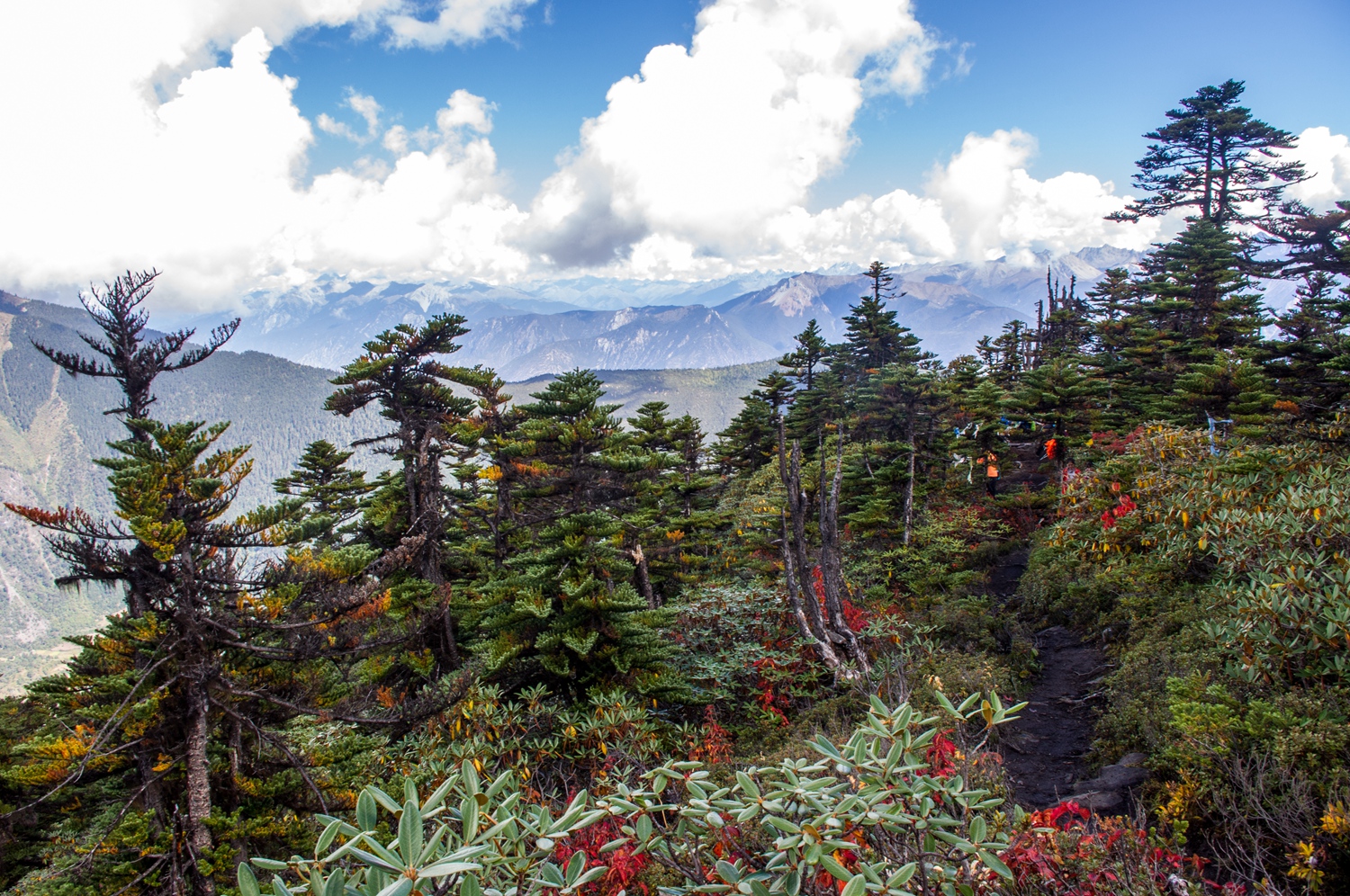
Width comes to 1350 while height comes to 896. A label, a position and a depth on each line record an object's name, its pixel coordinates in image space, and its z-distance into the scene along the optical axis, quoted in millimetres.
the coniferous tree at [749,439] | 31397
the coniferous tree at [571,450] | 12016
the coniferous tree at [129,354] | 7906
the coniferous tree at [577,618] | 10664
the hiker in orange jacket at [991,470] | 20766
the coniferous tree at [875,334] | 32688
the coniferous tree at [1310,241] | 24422
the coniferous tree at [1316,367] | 11180
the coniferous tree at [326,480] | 26234
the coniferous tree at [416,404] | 15406
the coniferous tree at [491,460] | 14977
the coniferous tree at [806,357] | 32012
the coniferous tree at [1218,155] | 30000
